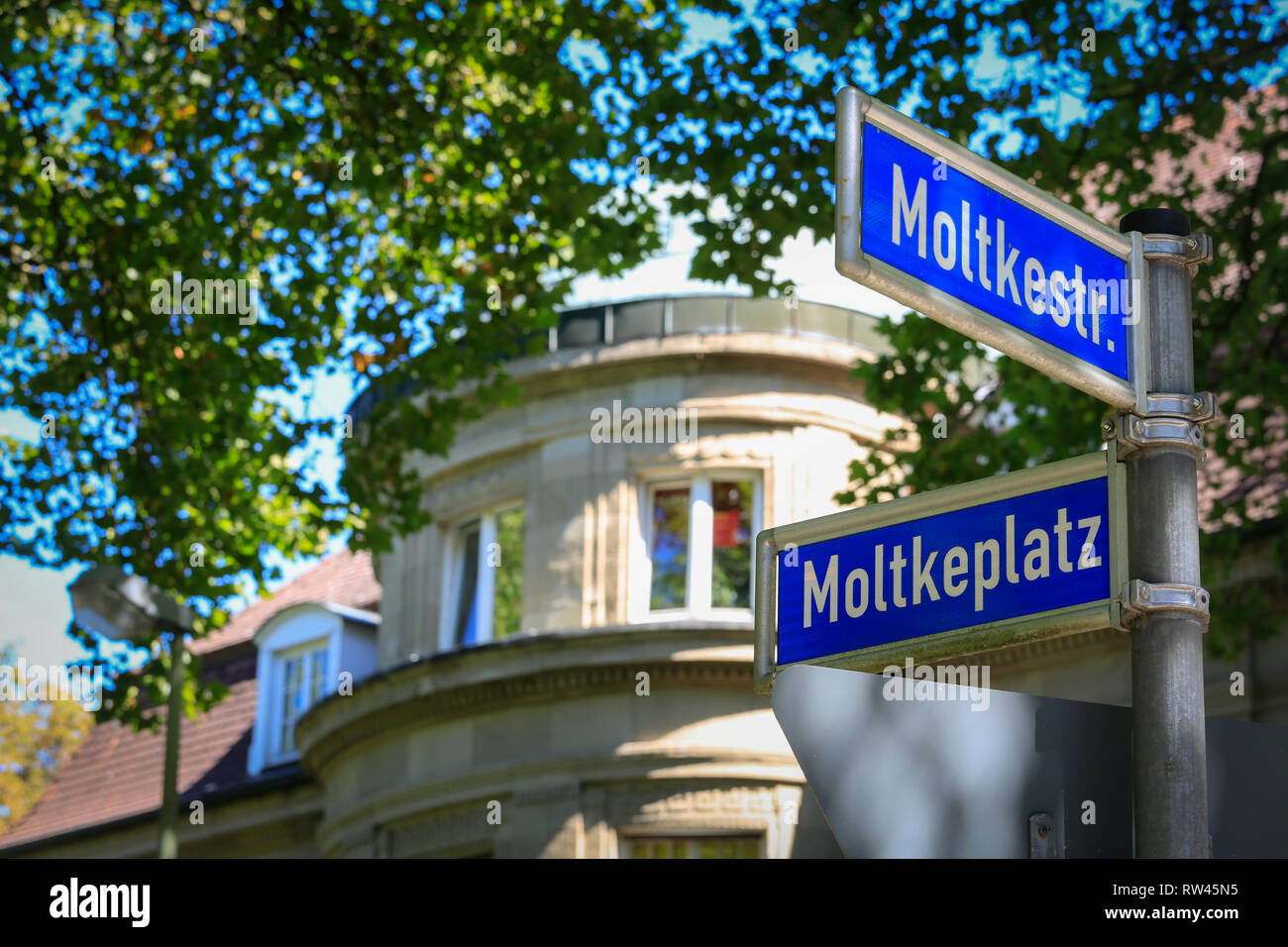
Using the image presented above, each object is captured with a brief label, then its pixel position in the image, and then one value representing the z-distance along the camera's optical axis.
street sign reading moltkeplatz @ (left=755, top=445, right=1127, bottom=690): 3.65
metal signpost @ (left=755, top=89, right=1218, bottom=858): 3.45
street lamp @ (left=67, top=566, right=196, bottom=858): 13.76
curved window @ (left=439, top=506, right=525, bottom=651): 21.44
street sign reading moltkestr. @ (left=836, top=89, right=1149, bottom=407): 3.51
